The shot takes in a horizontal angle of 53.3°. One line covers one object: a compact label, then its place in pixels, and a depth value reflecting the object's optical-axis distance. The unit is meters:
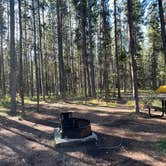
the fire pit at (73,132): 5.28
